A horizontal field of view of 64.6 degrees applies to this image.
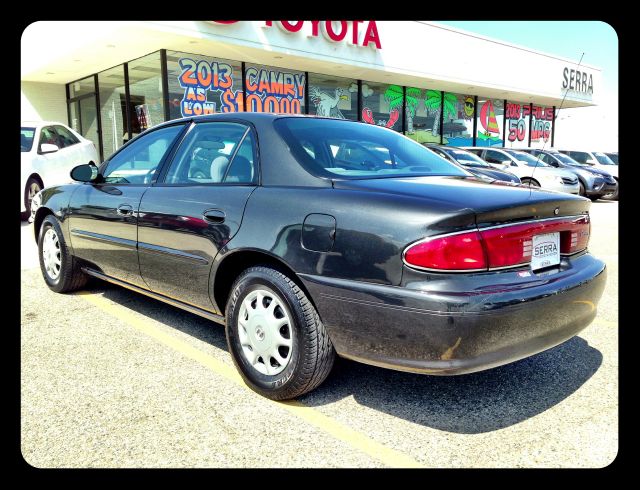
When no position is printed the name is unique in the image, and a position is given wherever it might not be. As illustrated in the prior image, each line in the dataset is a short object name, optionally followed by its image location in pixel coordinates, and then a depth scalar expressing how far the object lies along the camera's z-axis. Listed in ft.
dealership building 39.32
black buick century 7.07
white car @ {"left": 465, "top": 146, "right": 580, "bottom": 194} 44.91
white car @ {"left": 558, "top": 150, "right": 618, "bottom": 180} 64.01
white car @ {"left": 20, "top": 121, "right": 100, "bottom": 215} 30.04
